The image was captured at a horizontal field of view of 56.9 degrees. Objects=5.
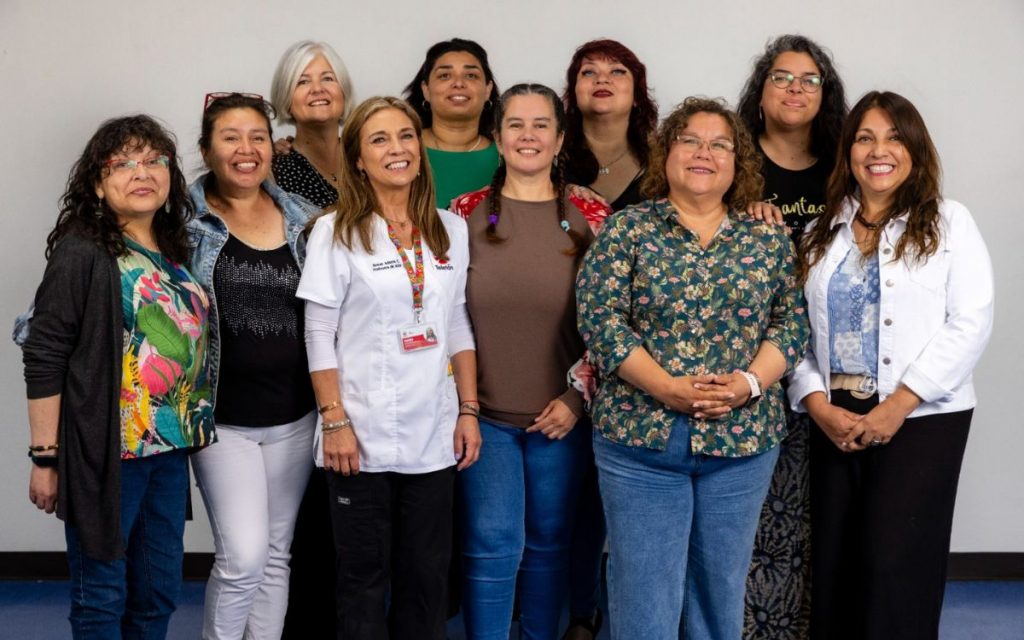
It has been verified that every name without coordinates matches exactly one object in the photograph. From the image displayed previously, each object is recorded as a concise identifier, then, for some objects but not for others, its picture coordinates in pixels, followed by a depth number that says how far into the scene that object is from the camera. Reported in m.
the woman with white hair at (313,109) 2.93
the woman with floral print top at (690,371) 2.36
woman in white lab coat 2.44
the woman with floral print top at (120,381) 2.23
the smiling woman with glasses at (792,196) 2.82
